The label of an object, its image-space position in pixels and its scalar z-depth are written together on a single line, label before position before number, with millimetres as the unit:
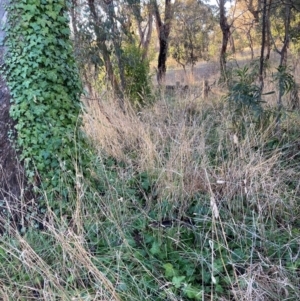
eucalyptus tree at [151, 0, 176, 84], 9742
